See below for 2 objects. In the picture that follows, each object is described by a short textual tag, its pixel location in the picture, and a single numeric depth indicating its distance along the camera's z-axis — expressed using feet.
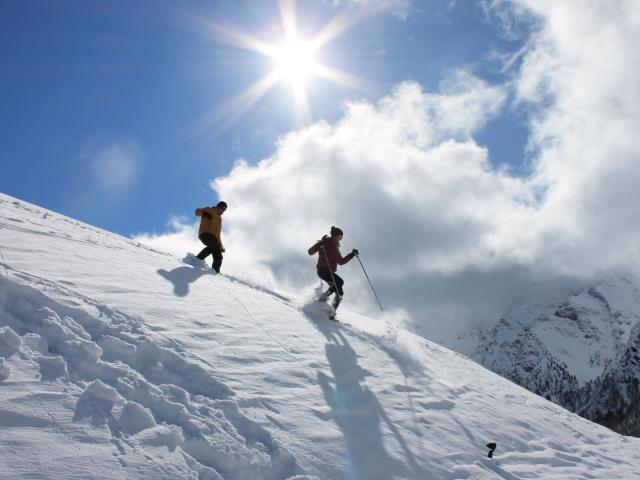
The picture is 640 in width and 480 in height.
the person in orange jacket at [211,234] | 47.78
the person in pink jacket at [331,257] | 44.37
